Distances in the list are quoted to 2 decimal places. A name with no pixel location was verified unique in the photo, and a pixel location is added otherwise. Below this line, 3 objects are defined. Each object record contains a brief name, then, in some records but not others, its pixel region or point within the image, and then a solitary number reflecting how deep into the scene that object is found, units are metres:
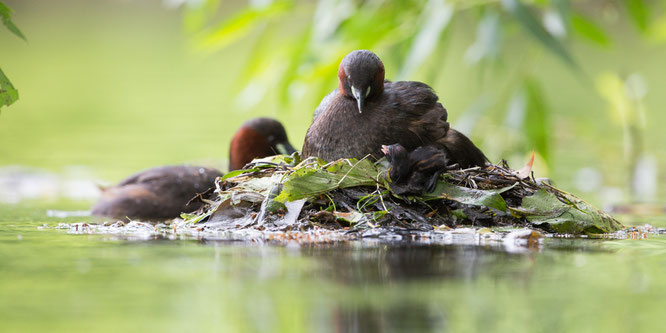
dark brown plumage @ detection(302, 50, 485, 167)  9.58
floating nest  8.64
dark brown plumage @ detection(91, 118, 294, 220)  12.04
